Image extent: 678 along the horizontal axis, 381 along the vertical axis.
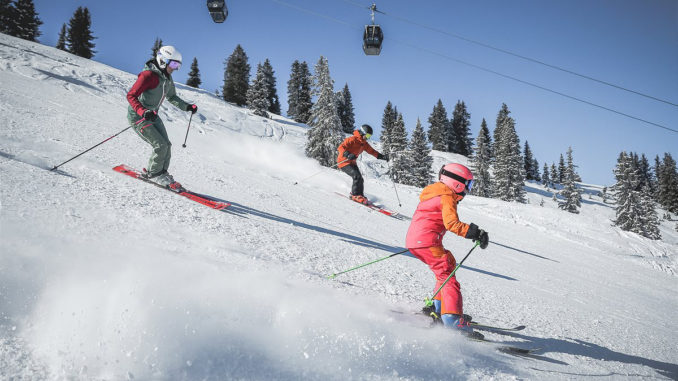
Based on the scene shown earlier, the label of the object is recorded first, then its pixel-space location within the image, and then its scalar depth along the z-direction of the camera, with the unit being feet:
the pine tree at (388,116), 247.50
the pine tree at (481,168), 167.94
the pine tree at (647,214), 127.95
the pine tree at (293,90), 209.36
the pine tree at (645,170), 305.16
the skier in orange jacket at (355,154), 34.04
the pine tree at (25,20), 143.43
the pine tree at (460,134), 241.33
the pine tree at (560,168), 301.84
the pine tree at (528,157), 276.62
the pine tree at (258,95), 149.18
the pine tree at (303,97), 200.23
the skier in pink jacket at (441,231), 10.88
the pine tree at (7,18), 137.80
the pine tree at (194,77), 190.49
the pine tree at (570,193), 170.81
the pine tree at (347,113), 218.28
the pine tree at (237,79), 169.27
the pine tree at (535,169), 285.39
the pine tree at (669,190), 213.66
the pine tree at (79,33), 152.15
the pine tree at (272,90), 190.26
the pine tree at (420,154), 145.18
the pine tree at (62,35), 204.33
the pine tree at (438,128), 229.04
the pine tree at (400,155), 138.62
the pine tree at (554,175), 303.89
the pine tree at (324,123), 109.91
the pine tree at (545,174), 292.40
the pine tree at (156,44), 204.89
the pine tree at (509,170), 157.28
